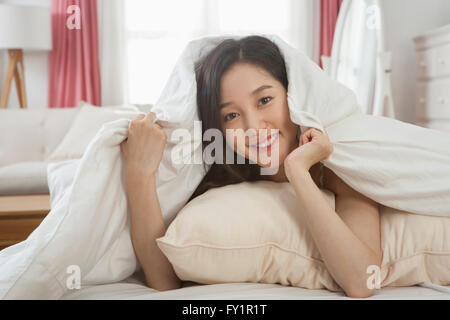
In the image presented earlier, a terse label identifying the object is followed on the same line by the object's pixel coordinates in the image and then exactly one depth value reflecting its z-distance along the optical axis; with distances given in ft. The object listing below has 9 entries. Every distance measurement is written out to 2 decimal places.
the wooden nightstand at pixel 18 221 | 4.91
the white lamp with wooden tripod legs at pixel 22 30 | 10.06
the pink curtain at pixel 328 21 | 12.39
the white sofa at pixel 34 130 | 9.04
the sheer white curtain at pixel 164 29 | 12.26
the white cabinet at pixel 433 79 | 9.41
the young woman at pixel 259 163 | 2.57
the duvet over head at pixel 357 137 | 2.82
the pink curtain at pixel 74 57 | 11.86
